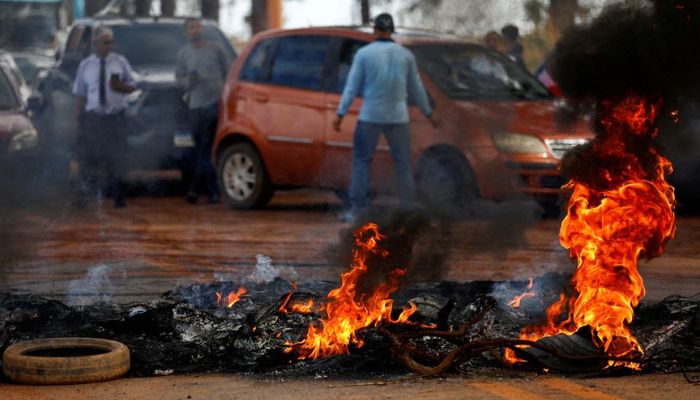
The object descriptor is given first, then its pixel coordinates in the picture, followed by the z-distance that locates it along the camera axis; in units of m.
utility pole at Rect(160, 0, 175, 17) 35.62
